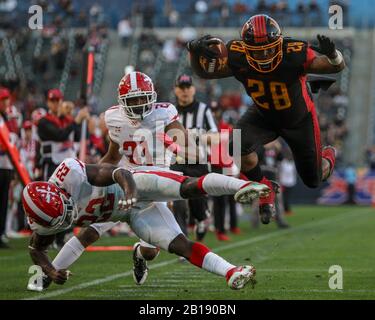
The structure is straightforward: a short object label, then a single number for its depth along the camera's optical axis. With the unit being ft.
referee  61.67
